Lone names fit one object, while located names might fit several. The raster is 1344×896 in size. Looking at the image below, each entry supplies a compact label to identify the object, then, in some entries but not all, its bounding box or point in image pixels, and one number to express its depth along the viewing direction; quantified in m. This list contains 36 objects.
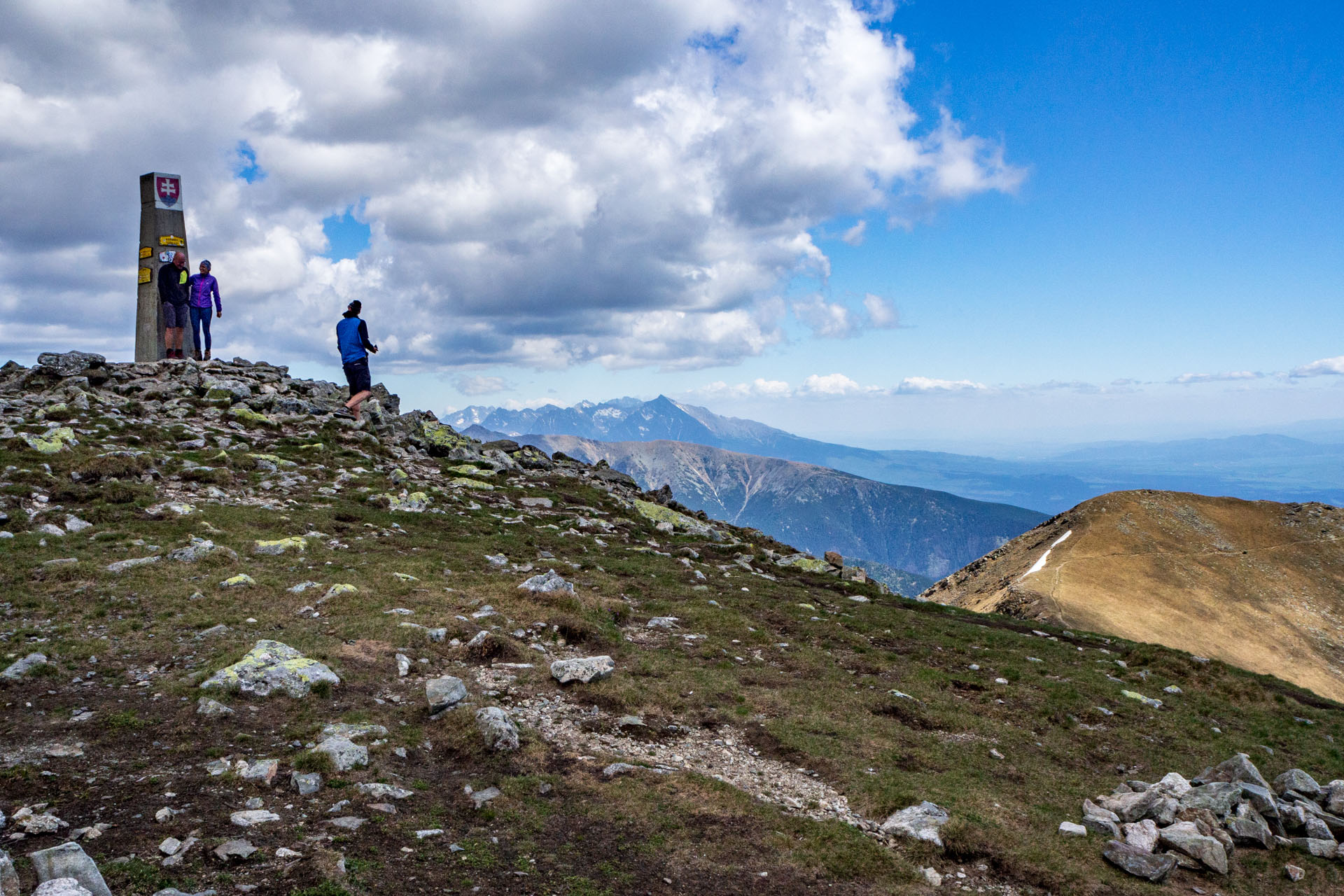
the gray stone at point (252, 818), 8.31
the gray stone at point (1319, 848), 11.69
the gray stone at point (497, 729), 11.34
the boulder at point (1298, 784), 13.55
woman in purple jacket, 36.00
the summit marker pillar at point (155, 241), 36.66
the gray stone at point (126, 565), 15.86
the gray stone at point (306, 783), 9.29
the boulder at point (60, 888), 5.52
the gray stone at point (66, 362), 34.72
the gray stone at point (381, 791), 9.52
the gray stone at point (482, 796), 9.91
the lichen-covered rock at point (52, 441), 22.97
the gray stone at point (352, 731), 10.88
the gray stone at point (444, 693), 12.16
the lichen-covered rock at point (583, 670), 14.32
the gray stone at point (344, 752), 10.06
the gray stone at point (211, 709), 11.05
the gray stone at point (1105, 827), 11.38
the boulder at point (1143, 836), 11.10
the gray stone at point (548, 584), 18.64
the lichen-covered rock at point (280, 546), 18.80
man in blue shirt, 30.91
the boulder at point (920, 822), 10.49
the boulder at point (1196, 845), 10.85
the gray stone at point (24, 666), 11.43
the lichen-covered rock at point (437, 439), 37.84
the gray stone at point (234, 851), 7.51
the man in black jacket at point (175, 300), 36.22
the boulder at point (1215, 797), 12.12
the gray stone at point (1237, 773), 13.23
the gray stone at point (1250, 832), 11.66
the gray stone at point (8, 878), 5.43
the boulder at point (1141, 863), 10.40
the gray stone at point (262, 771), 9.38
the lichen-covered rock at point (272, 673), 11.91
